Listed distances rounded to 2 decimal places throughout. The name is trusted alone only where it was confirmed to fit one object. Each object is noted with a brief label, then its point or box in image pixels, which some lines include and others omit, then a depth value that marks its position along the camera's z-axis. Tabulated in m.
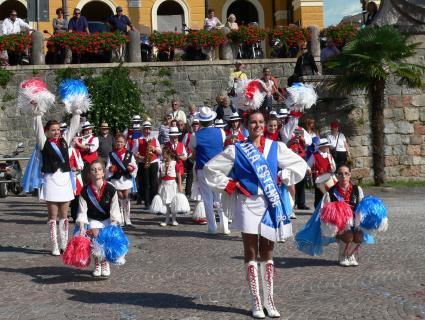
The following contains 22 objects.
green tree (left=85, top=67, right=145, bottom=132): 24.09
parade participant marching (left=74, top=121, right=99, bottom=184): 15.60
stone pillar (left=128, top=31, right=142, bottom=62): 24.36
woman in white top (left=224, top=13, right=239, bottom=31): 25.09
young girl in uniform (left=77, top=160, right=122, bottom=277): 10.04
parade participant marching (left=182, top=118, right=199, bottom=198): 19.61
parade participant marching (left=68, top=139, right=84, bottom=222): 13.85
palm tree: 20.62
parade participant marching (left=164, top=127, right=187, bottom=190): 14.98
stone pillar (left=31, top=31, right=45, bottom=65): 24.02
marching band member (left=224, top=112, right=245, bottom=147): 13.70
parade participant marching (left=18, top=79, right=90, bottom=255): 11.50
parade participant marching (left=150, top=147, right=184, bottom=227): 14.53
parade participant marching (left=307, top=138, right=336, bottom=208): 15.45
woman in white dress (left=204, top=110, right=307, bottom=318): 7.98
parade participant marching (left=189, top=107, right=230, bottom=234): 13.23
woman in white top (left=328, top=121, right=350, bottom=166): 18.73
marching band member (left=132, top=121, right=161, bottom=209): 16.19
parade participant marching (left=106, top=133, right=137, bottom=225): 14.53
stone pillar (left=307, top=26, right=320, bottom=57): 25.03
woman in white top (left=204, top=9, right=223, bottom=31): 25.21
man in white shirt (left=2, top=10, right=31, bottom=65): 24.67
